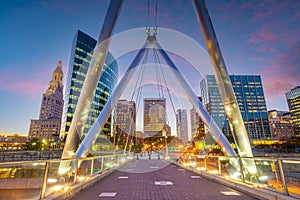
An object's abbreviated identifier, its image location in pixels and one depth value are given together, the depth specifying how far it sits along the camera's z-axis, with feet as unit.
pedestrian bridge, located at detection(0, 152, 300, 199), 13.78
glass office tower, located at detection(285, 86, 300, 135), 371.94
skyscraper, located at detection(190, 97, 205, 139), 385.09
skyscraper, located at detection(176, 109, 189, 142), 370.12
